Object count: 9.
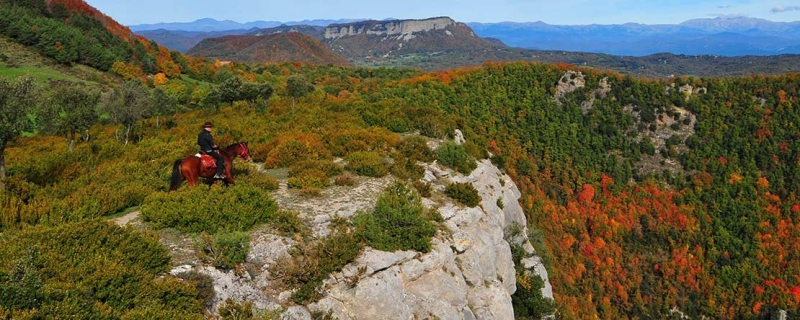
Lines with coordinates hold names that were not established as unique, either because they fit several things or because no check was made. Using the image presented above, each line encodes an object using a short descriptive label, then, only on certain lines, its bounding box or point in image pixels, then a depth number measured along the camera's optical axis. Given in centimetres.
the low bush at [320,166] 1869
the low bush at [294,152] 2012
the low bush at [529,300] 2338
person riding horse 1455
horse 1473
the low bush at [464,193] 1892
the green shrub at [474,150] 2678
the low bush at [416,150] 2266
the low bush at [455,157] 2338
